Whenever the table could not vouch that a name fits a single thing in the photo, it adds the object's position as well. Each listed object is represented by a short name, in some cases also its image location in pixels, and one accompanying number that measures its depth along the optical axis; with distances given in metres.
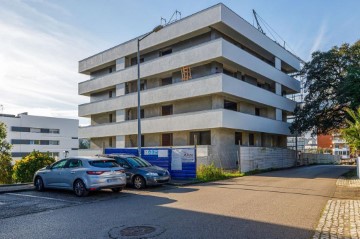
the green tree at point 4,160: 29.64
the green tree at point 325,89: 32.53
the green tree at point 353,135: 17.14
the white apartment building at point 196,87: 28.77
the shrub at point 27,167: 23.00
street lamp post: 18.88
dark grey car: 14.94
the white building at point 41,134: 72.06
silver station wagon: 12.36
